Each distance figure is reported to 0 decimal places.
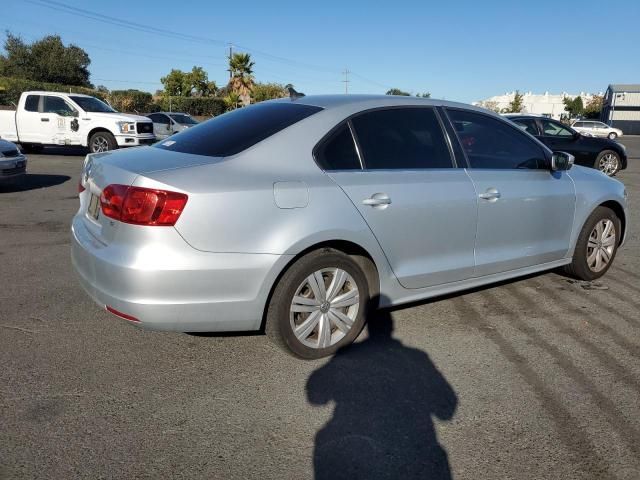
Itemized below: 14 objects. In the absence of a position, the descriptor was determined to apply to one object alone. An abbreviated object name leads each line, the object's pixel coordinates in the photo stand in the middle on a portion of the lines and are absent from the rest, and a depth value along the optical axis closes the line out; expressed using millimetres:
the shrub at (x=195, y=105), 48531
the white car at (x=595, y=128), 42066
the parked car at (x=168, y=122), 23109
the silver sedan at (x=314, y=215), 2963
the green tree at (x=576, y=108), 82688
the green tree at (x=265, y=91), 59328
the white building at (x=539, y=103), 97812
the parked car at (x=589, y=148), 14102
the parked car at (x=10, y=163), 9414
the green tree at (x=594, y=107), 85375
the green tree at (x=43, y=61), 54938
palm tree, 53875
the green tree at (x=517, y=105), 78125
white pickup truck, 15773
